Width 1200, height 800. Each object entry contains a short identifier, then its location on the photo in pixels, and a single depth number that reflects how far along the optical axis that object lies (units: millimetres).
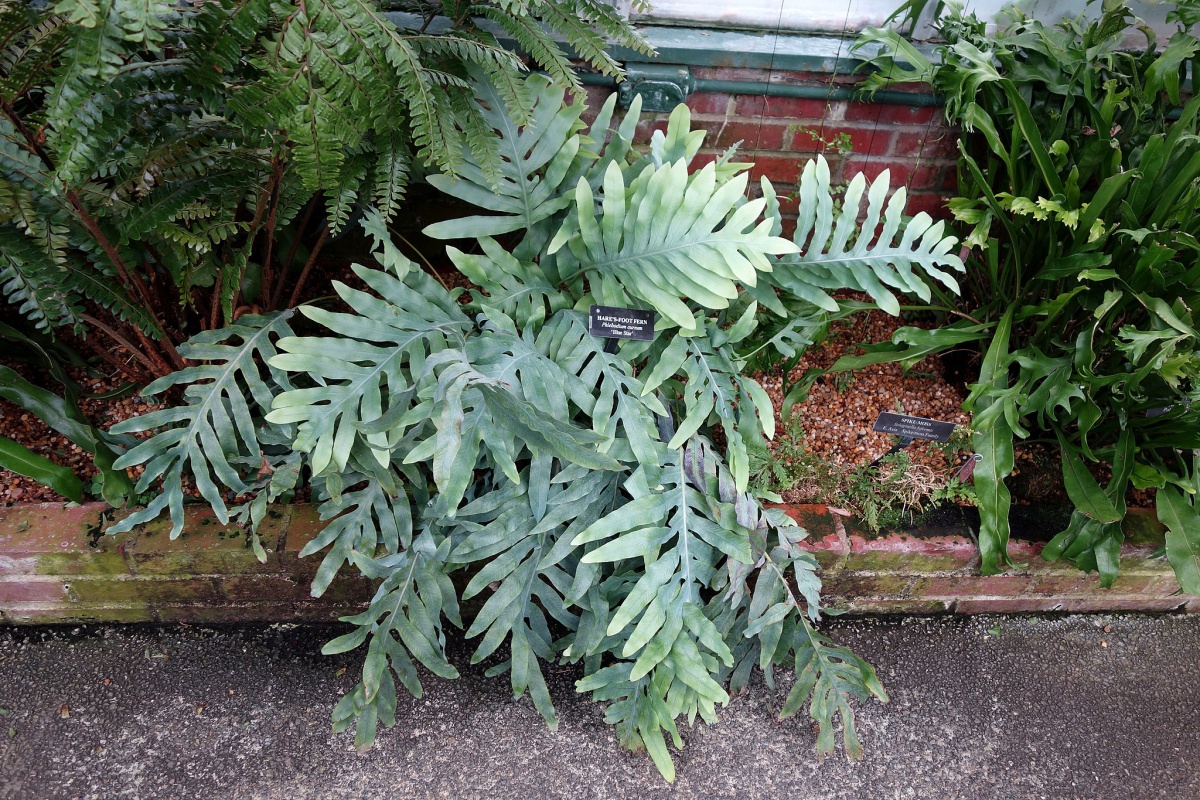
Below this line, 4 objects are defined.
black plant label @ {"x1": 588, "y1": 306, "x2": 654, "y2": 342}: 1553
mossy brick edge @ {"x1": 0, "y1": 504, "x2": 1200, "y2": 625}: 1699
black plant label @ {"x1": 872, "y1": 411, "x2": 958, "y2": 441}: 1719
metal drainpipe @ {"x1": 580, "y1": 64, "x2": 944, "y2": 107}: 2092
